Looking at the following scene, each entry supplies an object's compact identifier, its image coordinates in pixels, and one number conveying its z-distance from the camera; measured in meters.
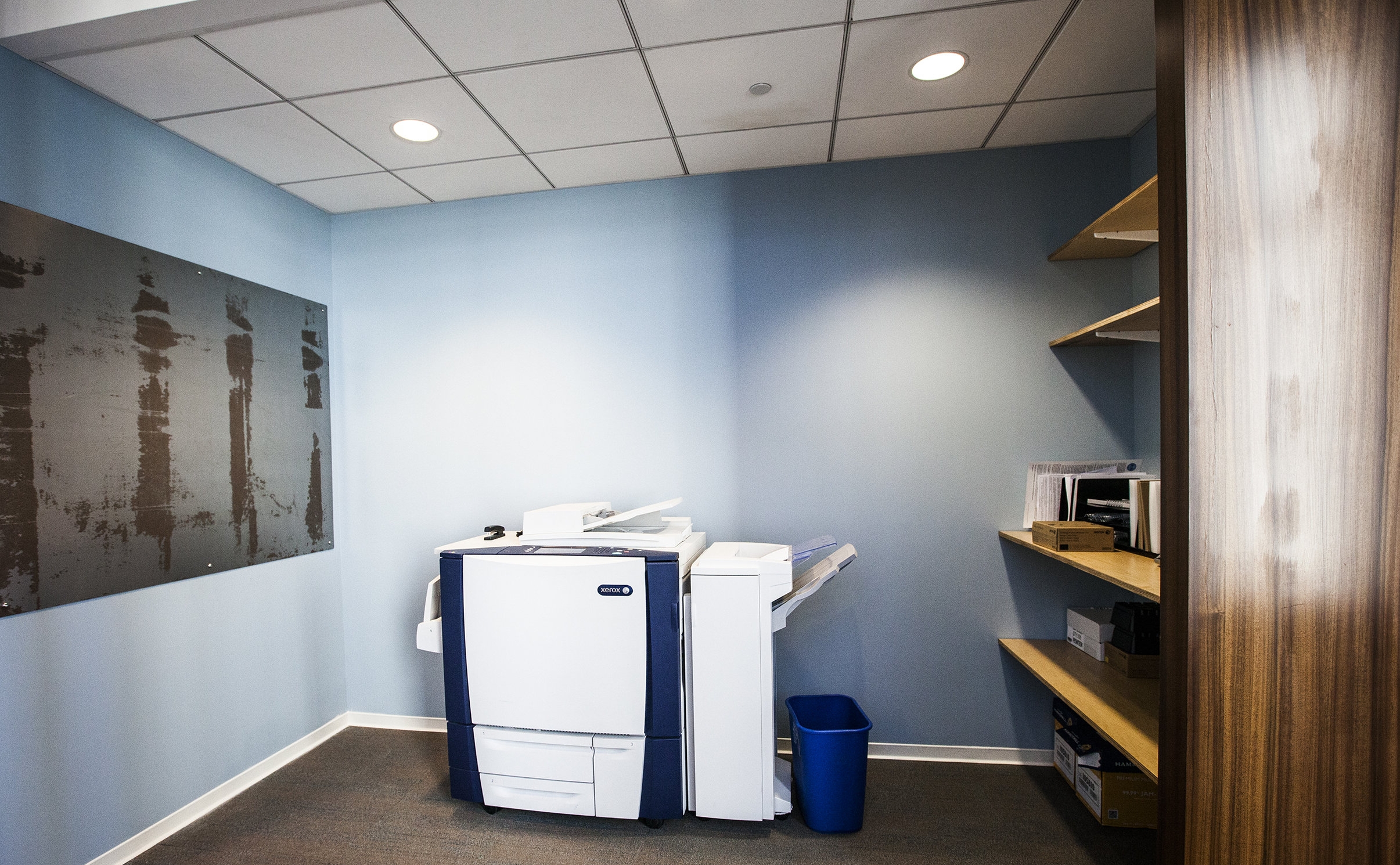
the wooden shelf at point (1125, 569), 1.47
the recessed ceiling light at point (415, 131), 2.07
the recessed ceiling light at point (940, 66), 1.77
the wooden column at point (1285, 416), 0.72
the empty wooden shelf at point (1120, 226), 1.68
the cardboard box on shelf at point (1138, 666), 1.90
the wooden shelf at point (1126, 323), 1.65
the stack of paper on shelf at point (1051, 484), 2.25
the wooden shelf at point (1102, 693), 1.49
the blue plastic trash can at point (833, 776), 1.92
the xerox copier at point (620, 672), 1.91
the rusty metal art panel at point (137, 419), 1.65
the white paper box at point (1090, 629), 2.09
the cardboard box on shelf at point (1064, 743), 2.14
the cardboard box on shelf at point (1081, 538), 1.92
